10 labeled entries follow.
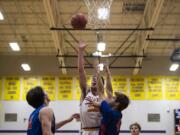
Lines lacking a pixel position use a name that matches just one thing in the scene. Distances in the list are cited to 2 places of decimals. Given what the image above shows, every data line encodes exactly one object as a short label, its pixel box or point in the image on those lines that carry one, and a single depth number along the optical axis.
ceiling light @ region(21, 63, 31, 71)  16.38
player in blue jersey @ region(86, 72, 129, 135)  4.11
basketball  6.39
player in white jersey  4.53
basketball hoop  11.14
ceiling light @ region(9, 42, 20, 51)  15.03
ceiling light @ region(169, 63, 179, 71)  16.03
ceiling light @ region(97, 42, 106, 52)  12.85
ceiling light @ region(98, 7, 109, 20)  11.02
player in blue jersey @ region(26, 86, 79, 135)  3.61
